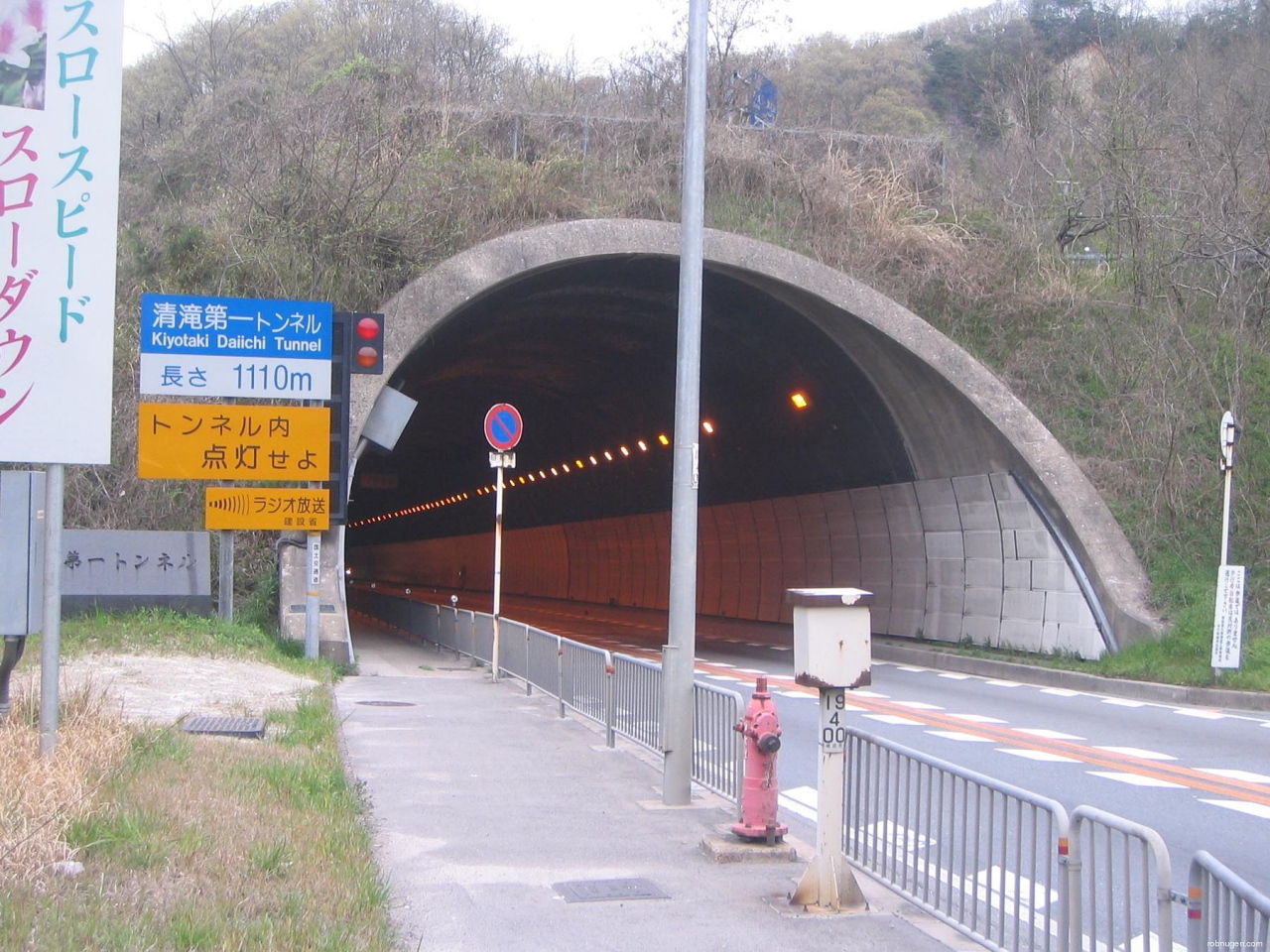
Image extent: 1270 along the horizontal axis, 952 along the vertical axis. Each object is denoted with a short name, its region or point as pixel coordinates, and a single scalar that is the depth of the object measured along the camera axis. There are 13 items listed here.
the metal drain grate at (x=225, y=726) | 11.24
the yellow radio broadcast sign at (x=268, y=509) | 19.95
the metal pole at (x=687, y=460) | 9.20
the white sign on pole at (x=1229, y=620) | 18.70
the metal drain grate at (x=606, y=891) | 6.81
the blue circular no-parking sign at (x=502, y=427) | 18.88
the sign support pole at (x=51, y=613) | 7.69
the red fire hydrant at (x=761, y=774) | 7.76
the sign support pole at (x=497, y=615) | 18.91
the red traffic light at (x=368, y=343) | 18.84
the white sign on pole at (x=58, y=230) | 7.88
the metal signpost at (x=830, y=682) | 6.55
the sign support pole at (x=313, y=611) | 19.81
